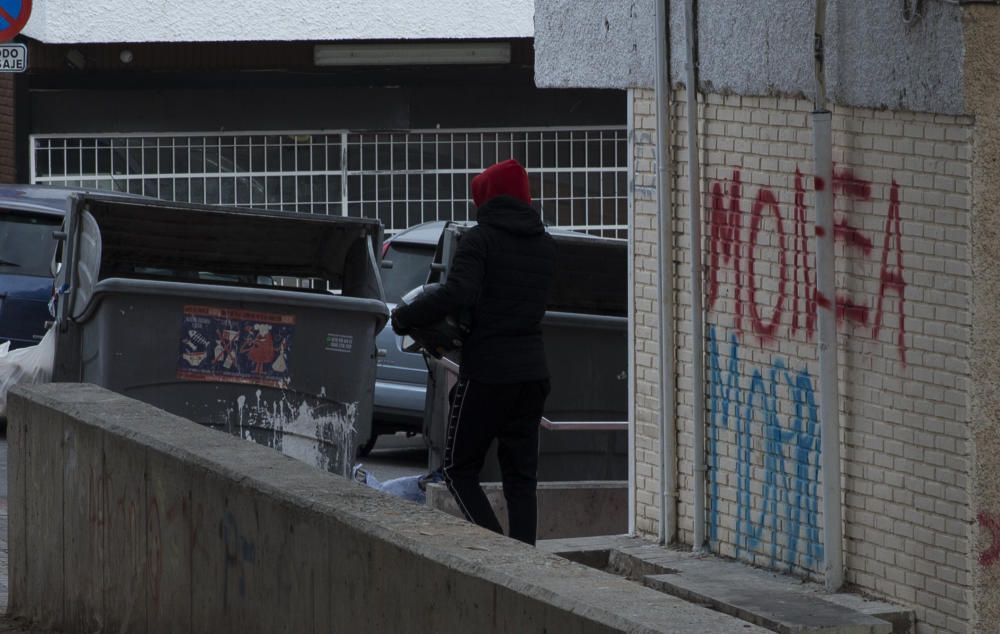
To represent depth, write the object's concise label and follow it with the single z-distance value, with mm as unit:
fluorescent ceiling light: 41344
